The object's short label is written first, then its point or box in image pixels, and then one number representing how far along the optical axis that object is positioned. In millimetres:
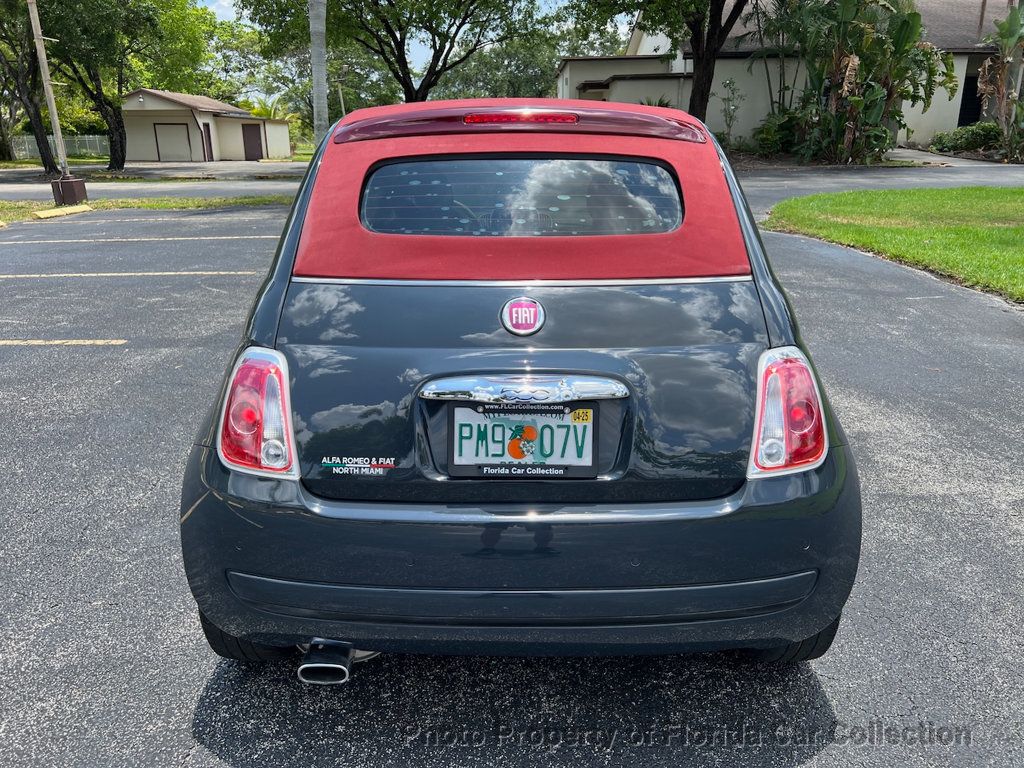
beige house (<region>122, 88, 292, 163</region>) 48594
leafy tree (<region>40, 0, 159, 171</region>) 26062
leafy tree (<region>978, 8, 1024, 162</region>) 25234
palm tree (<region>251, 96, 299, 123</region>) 64938
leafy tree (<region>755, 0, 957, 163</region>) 24656
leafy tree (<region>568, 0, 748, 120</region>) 24844
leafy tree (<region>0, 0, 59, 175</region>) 28422
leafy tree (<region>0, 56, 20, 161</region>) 43938
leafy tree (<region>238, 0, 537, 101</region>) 26828
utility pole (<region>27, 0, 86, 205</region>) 17266
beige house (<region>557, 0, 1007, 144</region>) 31766
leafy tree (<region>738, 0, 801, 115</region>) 27303
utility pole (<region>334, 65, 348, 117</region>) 64488
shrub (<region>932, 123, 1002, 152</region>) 28953
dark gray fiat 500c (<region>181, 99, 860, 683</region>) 1985
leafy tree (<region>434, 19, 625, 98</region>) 63250
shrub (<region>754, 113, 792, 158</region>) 28453
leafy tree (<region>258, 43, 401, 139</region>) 61594
